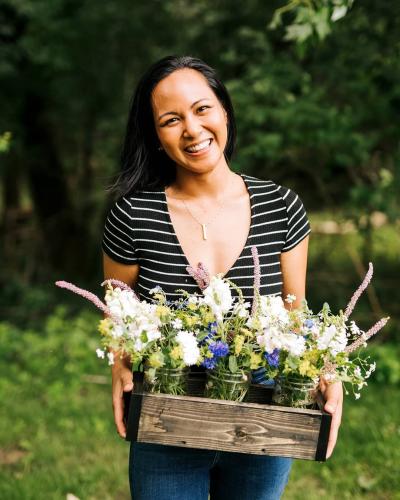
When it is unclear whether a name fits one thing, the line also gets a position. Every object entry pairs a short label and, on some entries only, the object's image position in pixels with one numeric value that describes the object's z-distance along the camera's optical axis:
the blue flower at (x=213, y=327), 1.76
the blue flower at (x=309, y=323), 1.75
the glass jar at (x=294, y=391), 1.77
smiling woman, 2.03
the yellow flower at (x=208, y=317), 1.74
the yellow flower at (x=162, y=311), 1.72
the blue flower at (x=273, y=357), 1.72
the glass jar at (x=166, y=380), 1.77
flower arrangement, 1.69
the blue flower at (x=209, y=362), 1.73
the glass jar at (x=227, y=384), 1.77
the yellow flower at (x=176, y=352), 1.68
